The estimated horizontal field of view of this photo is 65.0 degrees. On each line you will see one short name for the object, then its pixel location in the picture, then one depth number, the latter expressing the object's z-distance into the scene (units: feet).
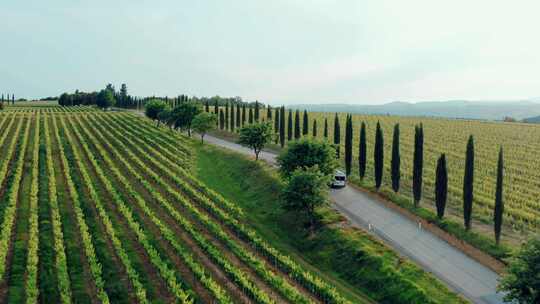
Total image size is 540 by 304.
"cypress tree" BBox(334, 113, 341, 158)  181.78
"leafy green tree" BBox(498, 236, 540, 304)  59.31
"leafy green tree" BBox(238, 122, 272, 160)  187.83
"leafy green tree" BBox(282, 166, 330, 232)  110.22
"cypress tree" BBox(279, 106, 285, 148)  224.12
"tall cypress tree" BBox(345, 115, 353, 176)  160.25
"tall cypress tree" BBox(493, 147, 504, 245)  97.86
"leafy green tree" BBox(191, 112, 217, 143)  247.70
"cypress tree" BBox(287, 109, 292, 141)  225.76
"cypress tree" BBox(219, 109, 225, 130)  308.50
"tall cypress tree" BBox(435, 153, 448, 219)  114.11
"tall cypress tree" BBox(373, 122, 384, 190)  143.74
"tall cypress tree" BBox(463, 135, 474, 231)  106.83
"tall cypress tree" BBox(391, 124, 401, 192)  136.36
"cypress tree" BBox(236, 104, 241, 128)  296.51
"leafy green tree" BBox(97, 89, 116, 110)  468.75
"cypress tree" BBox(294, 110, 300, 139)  221.87
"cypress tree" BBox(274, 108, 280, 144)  246.29
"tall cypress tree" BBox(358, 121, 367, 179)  153.17
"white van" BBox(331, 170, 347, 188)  148.36
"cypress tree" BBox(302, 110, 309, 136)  216.90
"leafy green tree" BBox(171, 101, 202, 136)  277.23
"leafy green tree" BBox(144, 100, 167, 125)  327.06
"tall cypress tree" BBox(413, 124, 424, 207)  124.66
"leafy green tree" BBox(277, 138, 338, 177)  133.08
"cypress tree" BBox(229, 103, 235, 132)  298.66
